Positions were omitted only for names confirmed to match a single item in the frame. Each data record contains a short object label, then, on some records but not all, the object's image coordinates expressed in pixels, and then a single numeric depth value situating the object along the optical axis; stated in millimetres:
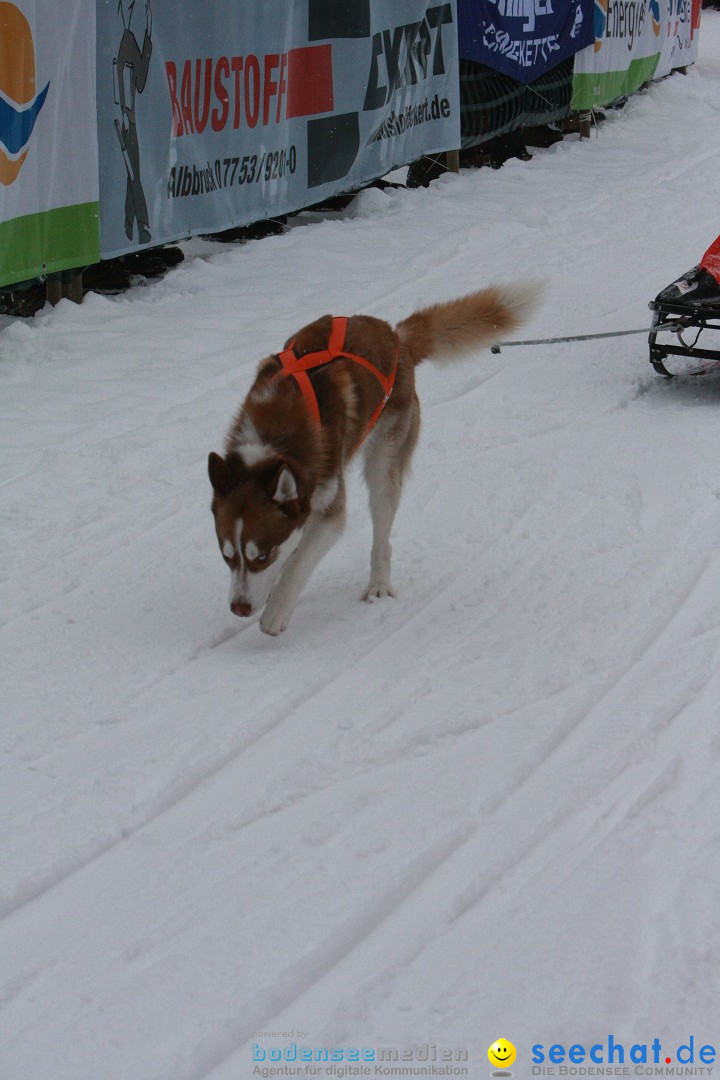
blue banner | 13273
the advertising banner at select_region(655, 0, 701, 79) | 20172
